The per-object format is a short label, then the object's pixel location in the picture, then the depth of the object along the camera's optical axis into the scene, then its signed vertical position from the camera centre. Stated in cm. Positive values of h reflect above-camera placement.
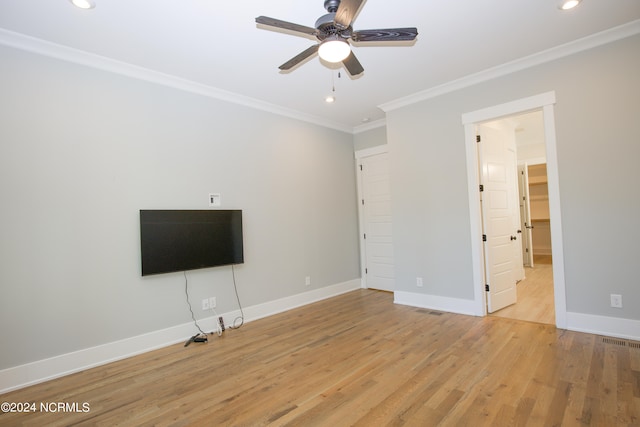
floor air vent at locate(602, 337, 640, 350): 281 -127
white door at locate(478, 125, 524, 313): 395 -11
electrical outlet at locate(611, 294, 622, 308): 301 -92
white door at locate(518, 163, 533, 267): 688 -11
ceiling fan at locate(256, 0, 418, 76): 202 +129
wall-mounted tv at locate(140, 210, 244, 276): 324 -15
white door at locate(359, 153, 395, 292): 536 -9
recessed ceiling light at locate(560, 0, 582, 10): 250 +167
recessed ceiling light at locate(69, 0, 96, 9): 228 +170
